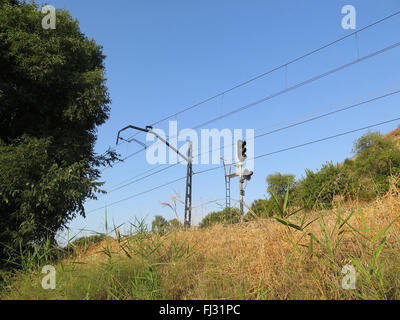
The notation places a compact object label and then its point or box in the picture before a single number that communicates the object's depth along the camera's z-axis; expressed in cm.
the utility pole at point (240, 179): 1860
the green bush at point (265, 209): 519
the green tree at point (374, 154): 3493
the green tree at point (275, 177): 6428
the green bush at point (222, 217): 593
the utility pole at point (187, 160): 1834
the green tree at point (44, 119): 1202
